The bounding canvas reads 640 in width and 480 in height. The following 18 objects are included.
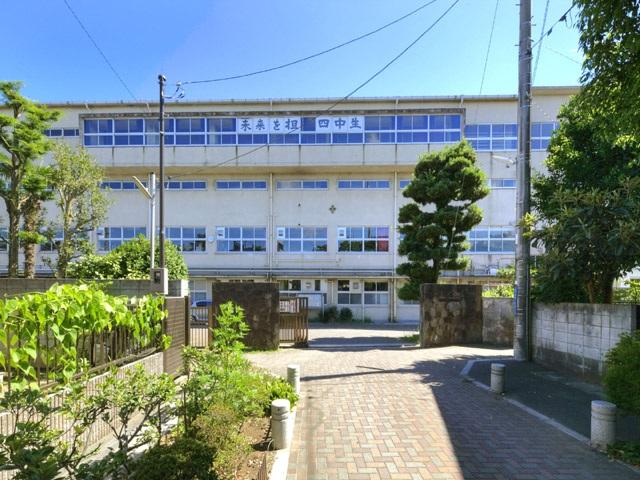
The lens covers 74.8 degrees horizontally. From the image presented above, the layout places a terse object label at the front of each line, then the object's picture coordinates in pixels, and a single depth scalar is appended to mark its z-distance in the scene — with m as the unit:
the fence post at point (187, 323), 9.33
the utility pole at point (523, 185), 10.98
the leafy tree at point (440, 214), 16.88
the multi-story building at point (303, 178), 28.02
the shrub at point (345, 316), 28.39
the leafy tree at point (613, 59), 5.10
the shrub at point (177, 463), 3.05
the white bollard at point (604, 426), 4.97
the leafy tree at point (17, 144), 14.02
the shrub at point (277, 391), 5.94
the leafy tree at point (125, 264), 12.09
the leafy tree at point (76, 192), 17.02
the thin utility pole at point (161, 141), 13.87
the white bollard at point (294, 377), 7.50
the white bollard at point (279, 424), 4.87
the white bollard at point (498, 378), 7.79
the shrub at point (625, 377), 5.13
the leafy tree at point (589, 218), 7.89
